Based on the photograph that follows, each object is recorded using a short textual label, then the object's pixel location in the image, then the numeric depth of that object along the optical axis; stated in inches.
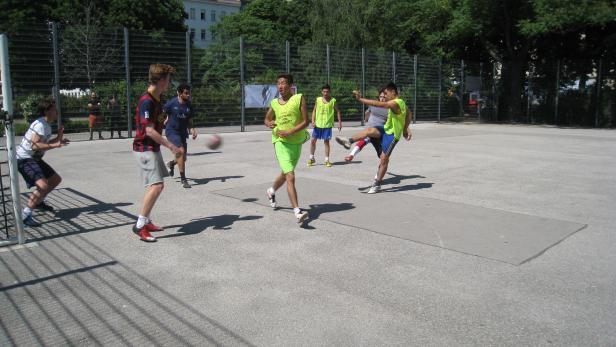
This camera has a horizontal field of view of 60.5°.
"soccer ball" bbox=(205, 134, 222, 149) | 253.7
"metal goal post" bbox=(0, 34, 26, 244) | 214.2
